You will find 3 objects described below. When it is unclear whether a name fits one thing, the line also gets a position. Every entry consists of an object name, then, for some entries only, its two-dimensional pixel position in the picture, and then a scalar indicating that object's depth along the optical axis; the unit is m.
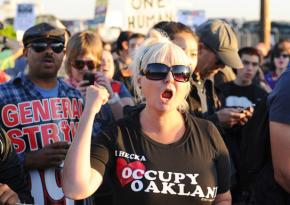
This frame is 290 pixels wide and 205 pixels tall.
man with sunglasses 3.92
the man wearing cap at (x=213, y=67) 4.45
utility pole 15.11
